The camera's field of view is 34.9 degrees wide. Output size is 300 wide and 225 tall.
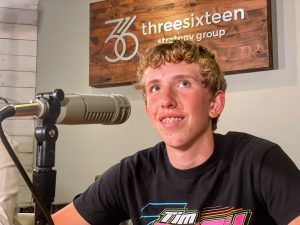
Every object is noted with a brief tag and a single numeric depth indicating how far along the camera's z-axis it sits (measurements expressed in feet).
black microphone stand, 3.49
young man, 4.65
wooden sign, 8.92
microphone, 3.54
